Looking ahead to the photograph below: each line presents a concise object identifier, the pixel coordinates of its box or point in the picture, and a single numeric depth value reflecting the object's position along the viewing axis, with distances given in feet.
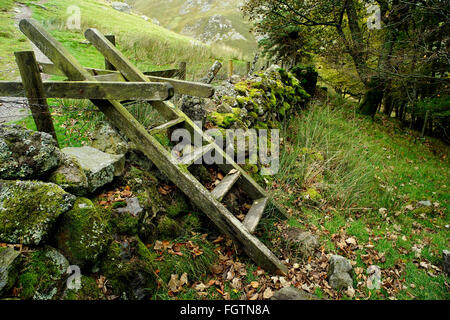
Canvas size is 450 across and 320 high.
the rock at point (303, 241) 11.55
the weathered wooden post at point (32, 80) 8.82
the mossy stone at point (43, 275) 6.19
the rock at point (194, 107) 14.35
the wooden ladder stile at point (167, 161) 9.85
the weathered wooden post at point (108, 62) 13.08
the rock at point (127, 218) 8.91
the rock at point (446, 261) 11.85
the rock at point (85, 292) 6.78
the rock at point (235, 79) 20.68
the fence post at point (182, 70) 20.38
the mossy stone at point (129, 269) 7.89
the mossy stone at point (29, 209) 6.63
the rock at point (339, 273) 10.16
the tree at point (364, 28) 27.72
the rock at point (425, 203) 17.57
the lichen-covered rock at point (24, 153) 7.61
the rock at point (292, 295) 8.51
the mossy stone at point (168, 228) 10.34
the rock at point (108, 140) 11.23
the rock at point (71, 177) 8.30
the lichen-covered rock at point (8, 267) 5.72
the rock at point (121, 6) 157.61
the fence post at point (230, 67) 29.92
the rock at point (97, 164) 9.14
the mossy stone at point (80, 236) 7.32
